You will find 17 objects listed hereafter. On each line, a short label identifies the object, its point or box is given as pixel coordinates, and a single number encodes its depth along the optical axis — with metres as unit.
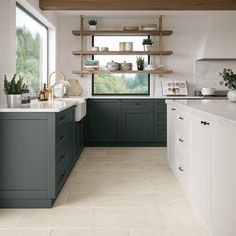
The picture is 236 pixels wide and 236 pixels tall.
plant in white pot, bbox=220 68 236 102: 3.68
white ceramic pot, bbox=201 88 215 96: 6.41
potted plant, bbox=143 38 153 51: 6.56
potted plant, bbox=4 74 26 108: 3.26
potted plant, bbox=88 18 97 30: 6.55
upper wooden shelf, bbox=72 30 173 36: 6.53
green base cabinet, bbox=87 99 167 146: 6.38
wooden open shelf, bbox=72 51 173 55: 6.55
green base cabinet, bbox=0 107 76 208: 3.10
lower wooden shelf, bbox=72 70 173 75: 6.58
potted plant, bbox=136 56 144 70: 6.68
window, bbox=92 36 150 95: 6.96
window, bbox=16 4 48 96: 4.82
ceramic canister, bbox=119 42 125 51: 6.64
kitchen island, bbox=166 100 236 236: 1.93
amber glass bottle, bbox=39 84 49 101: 4.58
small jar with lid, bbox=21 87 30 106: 3.67
